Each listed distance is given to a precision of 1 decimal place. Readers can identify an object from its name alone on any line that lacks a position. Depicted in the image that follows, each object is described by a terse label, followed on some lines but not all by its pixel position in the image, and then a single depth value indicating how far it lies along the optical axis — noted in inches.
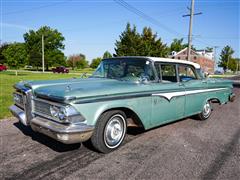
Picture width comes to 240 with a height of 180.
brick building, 3220.0
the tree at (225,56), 3558.1
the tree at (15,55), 1158.3
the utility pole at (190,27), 724.7
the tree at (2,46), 2176.7
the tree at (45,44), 2304.4
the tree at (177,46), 3989.2
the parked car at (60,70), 1837.5
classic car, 131.3
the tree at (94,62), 3955.7
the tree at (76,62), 3584.9
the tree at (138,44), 1143.0
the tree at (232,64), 3804.1
